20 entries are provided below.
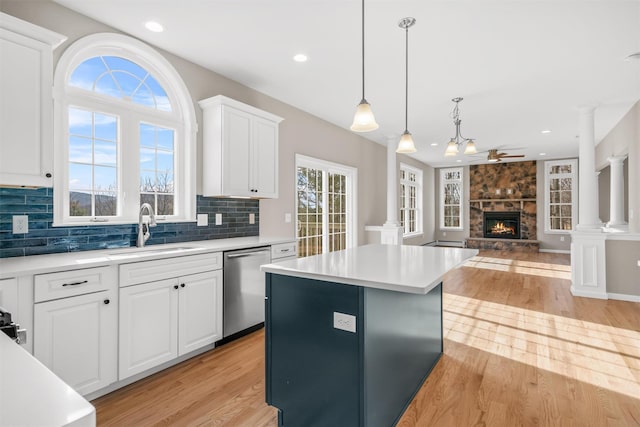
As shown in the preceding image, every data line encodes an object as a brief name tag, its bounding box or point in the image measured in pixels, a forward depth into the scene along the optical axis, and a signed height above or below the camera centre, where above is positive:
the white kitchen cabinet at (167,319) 2.26 -0.79
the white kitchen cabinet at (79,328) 1.87 -0.68
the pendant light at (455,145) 4.10 +0.88
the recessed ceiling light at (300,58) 3.19 +1.53
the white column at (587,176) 4.60 +0.54
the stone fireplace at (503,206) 9.70 +0.26
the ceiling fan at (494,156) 7.06 +1.27
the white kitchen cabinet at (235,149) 3.30 +0.69
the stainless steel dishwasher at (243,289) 2.97 -0.69
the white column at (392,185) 6.43 +0.58
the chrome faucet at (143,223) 2.79 -0.07
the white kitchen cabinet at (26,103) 1.91 +0.67
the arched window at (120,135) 2.53 +0.69
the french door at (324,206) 4.96 +0.15
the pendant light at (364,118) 2.26 +0.65
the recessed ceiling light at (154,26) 2.67 +1.53
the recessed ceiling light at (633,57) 3.14 +1.51
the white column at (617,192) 5.85 +0.41
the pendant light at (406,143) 2.97 +0.65
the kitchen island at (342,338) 1.64 -0.67
